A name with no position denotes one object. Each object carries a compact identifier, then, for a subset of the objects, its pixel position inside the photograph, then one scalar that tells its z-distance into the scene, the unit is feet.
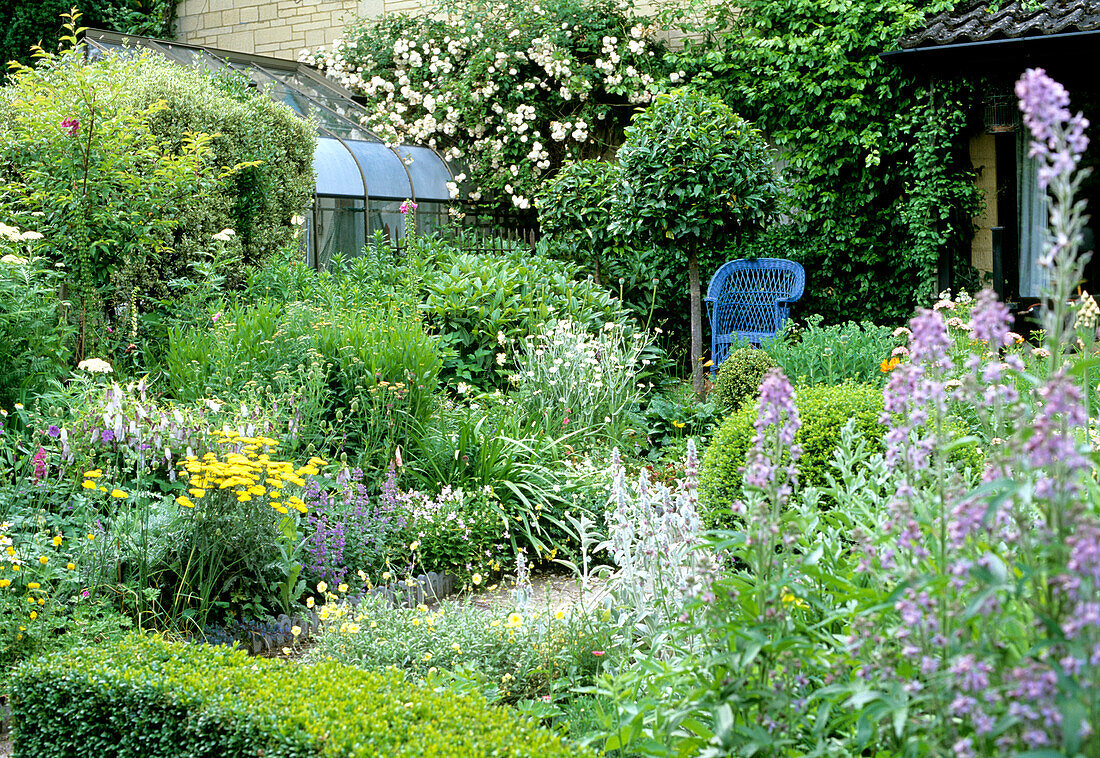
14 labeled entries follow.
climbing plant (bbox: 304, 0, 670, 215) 33.53
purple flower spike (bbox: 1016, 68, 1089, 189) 4.39
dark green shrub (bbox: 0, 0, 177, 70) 37.78
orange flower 18.17
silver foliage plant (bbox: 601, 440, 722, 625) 8.80
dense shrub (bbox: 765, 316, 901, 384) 20.44
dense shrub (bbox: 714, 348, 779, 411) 20.51
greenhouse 30.27
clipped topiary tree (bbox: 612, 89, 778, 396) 25.45
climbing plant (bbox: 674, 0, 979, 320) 27.58
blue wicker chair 26.71
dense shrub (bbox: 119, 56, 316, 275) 21.01
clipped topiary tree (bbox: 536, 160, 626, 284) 29.09
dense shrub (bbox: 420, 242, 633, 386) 21.80
